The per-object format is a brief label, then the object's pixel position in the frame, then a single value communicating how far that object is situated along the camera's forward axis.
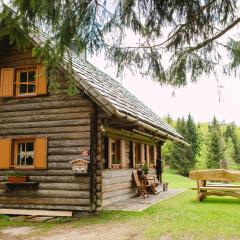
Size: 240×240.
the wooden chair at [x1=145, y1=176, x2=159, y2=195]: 12.33
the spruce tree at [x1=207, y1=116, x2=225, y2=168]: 40.07
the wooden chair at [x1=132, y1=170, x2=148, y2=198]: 11.79
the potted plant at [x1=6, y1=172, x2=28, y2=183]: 9.50
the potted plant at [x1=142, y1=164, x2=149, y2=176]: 12.20
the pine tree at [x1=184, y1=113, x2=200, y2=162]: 42.24
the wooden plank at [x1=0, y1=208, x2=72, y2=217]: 9.08
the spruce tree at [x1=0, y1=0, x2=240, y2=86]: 4.94
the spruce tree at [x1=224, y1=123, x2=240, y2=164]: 45.92
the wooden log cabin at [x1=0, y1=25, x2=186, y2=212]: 9.04
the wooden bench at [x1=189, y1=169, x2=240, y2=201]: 10.00
